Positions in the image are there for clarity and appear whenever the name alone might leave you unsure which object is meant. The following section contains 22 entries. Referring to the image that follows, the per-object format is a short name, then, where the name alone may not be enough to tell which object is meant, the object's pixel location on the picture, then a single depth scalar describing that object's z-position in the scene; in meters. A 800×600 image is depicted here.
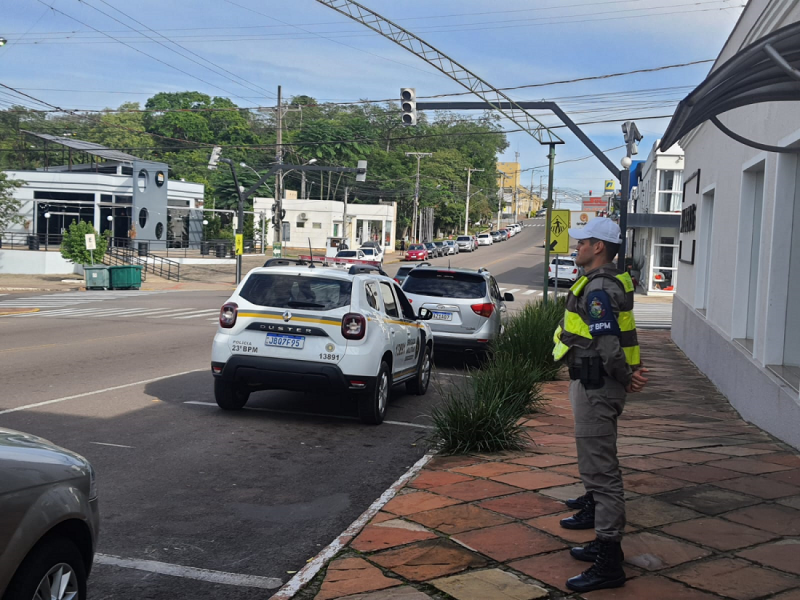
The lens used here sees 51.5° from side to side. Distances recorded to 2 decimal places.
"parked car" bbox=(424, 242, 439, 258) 72.94
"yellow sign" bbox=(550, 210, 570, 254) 21.34
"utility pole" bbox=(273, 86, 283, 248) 45.34
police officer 4.40
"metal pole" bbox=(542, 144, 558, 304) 20.73
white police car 8.95
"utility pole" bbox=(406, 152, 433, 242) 83.06
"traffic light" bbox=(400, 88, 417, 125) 21.47
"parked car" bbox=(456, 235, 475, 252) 82.53
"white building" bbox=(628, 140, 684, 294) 41.26
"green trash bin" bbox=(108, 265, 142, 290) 38.47
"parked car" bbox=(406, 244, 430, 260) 67.69
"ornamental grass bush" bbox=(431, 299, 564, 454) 7.77
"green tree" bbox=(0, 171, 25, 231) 44.62
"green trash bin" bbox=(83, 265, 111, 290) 37.75
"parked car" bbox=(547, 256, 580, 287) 45.44
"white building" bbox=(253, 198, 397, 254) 76.12
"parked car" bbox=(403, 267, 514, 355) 14.16
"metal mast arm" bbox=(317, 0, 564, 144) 19.50
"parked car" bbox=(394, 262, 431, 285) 25.59
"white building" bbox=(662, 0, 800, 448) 6.16
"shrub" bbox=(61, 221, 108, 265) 41.00
